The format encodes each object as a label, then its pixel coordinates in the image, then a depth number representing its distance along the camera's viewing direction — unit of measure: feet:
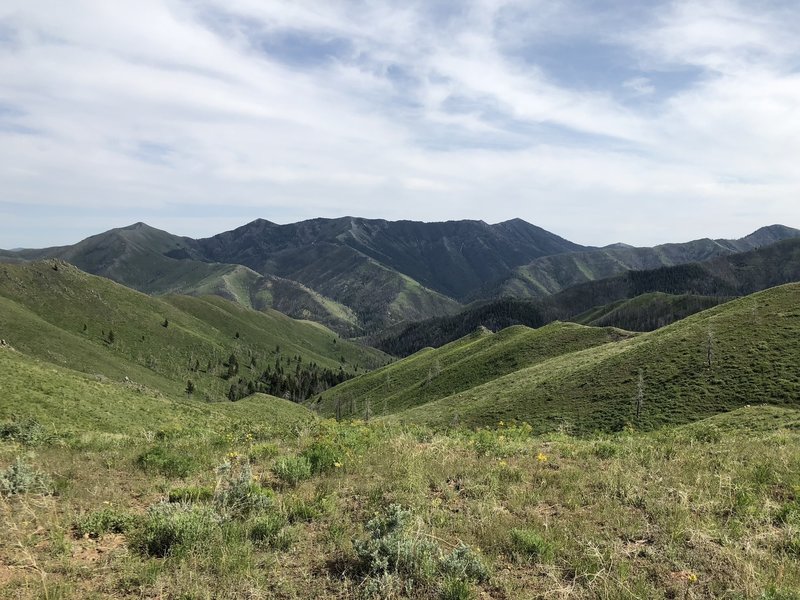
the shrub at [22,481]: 30.12
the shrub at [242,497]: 28.81
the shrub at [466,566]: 22.88
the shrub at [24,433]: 51.17
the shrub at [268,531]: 25.63
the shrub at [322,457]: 37.29
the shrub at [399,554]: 22.95
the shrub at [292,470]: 35.35
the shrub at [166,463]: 36.42
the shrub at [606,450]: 42.09
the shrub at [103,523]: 26.13
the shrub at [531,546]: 24.57
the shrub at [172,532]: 24.48
